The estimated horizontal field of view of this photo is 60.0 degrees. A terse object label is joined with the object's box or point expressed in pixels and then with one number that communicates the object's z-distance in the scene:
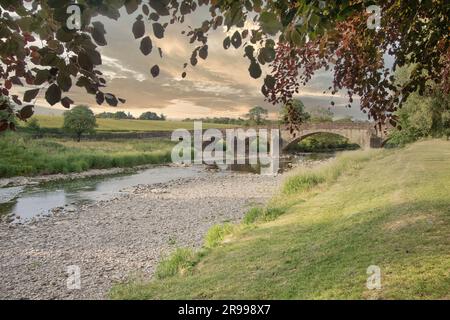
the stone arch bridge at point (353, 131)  53.69
